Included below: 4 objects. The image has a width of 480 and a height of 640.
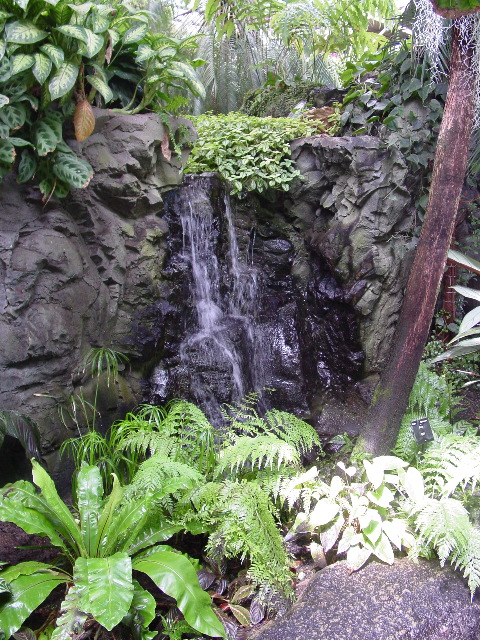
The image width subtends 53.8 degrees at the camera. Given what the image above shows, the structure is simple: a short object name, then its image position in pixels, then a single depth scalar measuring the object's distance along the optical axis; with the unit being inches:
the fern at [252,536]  87.4
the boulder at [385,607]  76.0
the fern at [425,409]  119.9
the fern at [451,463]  95.9
